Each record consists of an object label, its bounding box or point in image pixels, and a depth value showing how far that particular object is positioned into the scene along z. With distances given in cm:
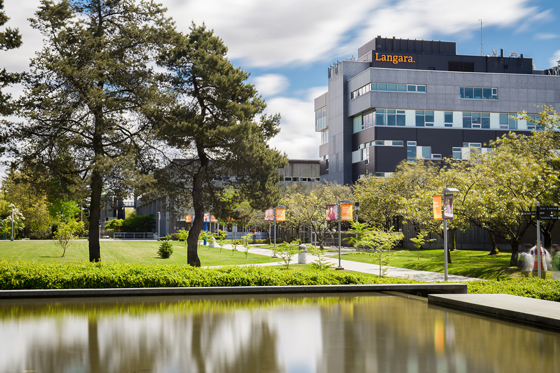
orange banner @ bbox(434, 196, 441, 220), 2106
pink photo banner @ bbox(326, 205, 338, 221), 2884
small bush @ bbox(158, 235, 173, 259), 3600
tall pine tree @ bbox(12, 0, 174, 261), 2355
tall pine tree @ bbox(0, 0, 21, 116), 2327
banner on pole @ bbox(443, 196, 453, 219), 1995
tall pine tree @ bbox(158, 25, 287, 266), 2538
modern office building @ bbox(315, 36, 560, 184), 6353
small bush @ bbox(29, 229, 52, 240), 7638
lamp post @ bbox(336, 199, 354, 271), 2792
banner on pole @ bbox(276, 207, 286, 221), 3672
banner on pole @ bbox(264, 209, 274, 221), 3908
